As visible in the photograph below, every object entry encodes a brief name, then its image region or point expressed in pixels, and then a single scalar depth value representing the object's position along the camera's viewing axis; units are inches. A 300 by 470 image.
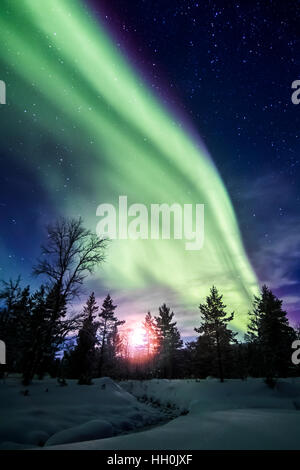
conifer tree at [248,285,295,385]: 1026.1
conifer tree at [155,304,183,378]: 1589.6
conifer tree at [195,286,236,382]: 1121.4
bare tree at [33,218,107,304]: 570.9
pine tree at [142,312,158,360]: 2093.0
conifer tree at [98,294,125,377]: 1477.6
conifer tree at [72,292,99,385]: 1008.9
